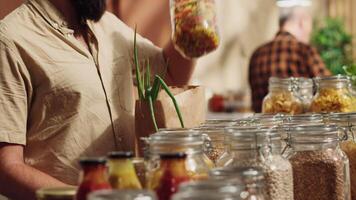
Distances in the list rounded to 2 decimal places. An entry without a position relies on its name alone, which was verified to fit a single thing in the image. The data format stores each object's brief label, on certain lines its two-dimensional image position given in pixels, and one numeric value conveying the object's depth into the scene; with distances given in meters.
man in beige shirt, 1.90
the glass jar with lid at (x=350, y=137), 1.72
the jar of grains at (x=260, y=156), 1.39
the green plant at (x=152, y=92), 1.75
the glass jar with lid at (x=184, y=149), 1.29
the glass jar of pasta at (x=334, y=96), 2.10
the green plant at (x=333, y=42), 7.97
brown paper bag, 1.80
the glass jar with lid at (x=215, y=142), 1.60
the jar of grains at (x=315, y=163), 1.54
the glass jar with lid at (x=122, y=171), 1.21
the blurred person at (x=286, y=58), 4.14
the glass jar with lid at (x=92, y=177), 1.17
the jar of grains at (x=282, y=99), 2.20
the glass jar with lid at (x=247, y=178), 1.21
